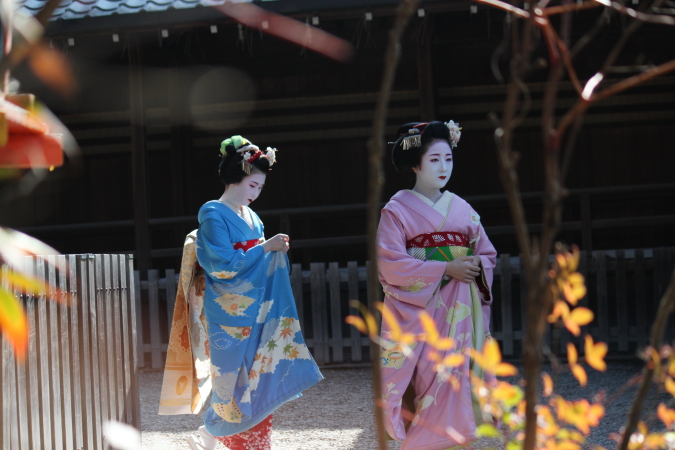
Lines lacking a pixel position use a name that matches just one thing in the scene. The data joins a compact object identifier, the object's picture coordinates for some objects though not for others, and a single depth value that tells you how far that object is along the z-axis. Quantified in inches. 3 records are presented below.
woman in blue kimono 393.2
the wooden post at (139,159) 508.0
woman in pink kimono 378.4
